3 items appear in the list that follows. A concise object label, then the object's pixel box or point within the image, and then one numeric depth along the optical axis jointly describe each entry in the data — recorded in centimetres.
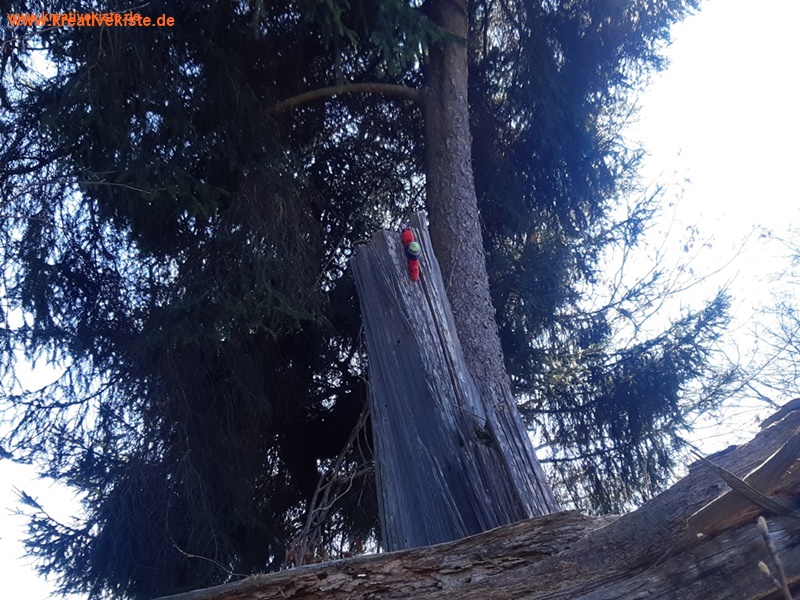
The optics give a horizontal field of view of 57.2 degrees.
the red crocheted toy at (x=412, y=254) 503
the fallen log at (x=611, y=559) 262
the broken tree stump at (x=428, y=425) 452
